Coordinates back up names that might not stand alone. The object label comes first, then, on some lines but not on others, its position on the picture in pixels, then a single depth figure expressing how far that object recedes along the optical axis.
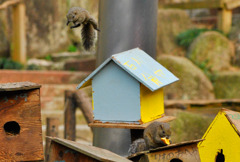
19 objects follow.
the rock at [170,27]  27.67
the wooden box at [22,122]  5.67
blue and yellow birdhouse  6.04
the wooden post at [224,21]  27.16
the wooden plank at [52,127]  11.09
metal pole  7.72
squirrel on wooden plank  5.38
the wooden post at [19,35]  22.98
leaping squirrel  5.79
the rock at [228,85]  23.27
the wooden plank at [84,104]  10.34
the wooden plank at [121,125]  5.99
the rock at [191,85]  21.08
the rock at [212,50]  25.55
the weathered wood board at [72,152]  4.70
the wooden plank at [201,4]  26.73
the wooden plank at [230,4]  26.70
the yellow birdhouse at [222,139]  5.50
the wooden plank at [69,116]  11.46
